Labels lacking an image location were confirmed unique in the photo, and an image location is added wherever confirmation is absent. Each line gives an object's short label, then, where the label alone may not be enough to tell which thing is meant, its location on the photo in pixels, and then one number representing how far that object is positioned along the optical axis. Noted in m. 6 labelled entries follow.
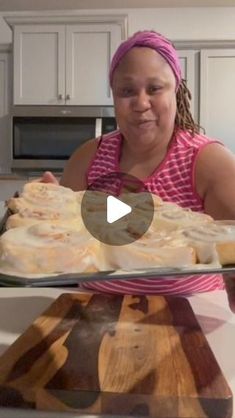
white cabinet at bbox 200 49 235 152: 3.29
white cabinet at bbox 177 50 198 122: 3.29
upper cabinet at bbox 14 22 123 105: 3.26
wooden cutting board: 0.38
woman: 0.92
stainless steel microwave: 3.20
